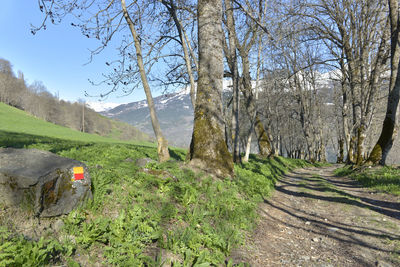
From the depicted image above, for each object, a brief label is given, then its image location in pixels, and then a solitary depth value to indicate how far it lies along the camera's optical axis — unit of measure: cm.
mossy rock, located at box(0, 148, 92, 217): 264
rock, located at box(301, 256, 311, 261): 361
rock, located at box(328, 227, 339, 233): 472
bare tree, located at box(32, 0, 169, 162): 791
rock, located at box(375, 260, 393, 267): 332
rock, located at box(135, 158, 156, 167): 575
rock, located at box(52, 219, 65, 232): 273
